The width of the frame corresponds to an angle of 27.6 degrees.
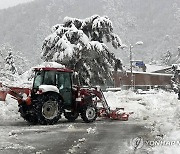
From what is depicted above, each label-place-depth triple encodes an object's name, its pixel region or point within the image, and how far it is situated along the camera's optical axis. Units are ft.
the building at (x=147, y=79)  222.75
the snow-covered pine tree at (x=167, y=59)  391.04
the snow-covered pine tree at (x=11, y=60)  207.17
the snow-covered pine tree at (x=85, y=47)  82.23
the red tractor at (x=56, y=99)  44.01
